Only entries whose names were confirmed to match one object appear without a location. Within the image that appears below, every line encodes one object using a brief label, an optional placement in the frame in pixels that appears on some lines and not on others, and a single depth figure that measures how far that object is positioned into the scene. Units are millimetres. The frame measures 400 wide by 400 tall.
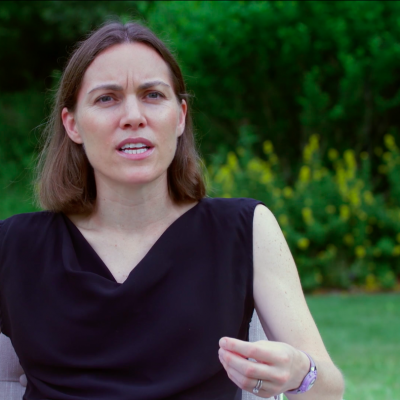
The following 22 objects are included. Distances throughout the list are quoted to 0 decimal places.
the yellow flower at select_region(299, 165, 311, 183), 7513
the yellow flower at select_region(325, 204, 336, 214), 7297
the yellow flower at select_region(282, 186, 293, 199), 7473
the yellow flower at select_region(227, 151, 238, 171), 7517
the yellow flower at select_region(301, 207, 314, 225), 7117
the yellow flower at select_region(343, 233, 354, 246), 7289
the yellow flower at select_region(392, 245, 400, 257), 7288
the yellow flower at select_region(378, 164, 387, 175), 8084
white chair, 2174
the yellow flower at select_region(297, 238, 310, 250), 6977
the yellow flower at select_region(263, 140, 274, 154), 7738
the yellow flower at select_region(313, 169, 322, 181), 7457
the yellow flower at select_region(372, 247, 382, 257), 7254
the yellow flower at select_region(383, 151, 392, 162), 7854
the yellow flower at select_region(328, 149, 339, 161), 7875
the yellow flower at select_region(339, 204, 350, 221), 7199
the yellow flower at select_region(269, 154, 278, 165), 7848
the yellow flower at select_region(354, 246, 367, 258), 7164
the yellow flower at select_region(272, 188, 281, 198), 7287
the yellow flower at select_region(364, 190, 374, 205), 7406
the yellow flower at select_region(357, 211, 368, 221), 7320
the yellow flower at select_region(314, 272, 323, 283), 7016
